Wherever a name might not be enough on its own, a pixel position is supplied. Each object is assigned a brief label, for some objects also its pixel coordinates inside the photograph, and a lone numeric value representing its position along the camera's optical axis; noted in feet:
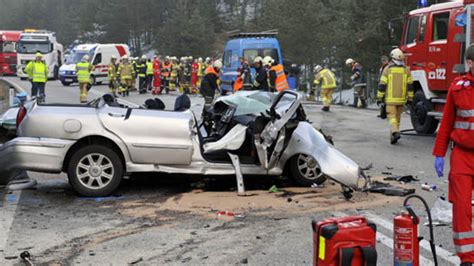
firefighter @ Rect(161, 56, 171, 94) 100.73
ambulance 119.24
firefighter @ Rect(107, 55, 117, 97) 94.17
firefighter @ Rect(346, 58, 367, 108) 71.92
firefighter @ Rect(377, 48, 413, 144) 39.52
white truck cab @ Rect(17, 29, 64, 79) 132.16
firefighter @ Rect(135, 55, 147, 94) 97.40
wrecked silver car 23.39
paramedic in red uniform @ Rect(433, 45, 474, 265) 14.65
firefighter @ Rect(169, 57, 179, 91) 103.14
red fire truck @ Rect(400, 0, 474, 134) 40.04
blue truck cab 72.08
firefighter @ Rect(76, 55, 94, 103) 71.69
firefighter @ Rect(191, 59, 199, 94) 106.01
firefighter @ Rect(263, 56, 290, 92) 50.60
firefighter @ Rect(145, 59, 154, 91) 98.68
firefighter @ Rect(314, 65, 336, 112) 66.28
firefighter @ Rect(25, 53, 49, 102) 65.46
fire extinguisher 13.11
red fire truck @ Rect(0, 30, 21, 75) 143.74
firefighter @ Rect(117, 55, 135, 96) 90.94
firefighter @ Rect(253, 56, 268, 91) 49.75
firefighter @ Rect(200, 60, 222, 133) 48.80
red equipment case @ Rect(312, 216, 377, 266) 12.25
